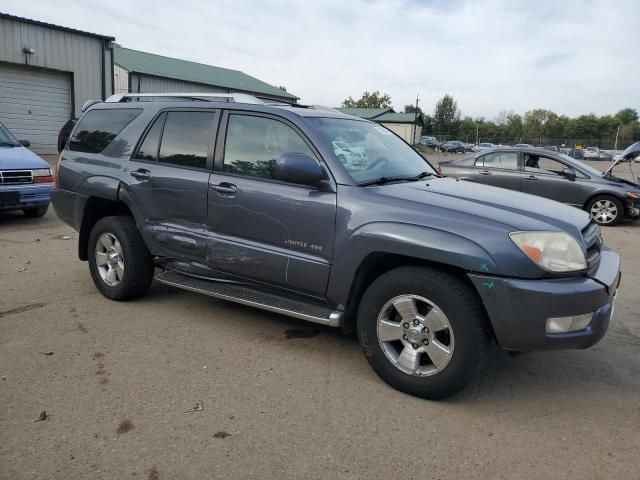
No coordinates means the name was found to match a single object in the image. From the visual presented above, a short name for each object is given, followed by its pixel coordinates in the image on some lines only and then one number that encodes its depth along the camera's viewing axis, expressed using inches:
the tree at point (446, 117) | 3804.1
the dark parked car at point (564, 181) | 405.7
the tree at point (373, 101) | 3486.7
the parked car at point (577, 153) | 1696.9
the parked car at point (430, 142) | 2420.0
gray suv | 118.5
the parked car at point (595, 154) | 1848.3
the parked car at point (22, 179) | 311.3
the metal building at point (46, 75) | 711.7
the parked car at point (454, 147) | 2276.8
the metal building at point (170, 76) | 1214.3
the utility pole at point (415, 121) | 2435.0
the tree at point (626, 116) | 4001.0
